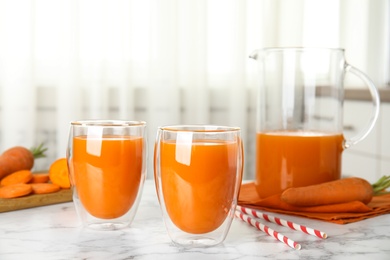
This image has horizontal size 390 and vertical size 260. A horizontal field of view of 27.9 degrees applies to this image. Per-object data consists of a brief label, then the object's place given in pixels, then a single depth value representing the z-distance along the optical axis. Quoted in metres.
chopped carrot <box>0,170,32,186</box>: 1.02
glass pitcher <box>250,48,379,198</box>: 1.00
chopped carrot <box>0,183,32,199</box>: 0.94
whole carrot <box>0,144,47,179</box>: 1.07
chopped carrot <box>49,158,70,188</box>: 1.00
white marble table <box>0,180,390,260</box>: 0.74
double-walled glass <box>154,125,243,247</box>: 0.77
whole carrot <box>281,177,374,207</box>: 0.93
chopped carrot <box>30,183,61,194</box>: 0.97
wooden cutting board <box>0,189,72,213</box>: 0.93
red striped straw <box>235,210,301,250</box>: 0.76
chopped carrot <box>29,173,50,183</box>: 1.04
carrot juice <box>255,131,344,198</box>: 1.00
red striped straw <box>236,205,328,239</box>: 0.81
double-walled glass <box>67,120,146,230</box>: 0.84
